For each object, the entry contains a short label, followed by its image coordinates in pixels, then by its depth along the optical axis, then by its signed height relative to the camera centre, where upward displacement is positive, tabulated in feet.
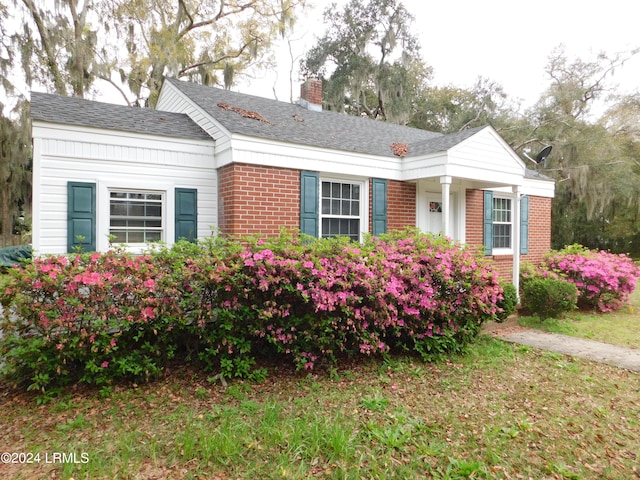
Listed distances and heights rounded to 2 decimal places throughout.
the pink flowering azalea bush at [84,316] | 12.06 -2.34
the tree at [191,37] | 56.75 +31.44
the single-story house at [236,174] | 19.98 +4.14
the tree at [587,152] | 63.77 +15.43
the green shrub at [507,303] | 23.31 -3.48
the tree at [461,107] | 78.59 +29.15
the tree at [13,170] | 51.52 +9.65
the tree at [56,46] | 50.93 +25.12
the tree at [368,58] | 77.05 +37.49
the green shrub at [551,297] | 24.09 -3.26
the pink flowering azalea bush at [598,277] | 28.35 -2.35
